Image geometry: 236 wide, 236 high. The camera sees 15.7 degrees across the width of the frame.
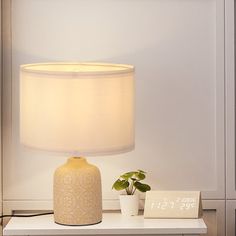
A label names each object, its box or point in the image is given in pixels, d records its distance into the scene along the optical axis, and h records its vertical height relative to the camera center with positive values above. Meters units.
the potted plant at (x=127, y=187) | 2.98 -0.32
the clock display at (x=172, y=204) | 2.91 -0.37
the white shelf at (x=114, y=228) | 2.77 -0.42
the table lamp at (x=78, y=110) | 2.61 -0.04
